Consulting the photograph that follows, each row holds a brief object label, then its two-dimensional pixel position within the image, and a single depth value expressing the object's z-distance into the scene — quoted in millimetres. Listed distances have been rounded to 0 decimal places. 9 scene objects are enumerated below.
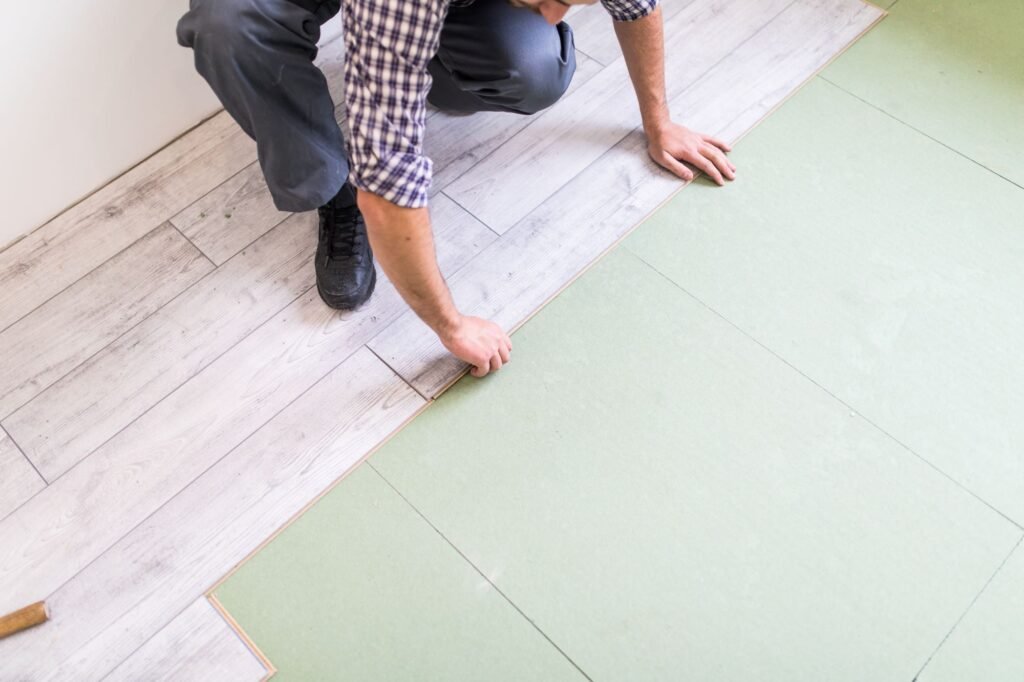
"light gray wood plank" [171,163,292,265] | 1487
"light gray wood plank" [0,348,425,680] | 1139
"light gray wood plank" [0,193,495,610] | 1206
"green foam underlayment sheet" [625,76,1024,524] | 1279
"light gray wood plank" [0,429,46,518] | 1248
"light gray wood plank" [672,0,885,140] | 1610
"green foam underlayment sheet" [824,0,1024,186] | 1570
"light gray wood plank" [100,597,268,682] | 1108
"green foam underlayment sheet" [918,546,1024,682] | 1089
